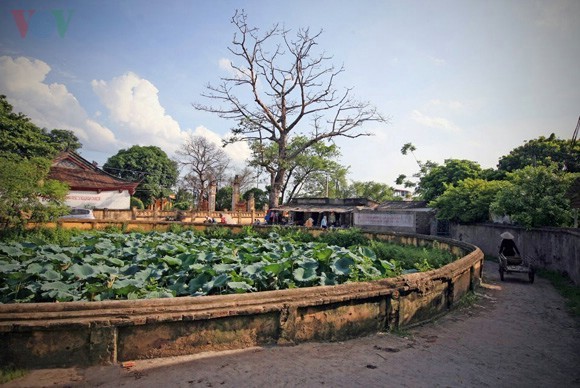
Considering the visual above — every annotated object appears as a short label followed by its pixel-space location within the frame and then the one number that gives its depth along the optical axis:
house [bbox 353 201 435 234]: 21.22
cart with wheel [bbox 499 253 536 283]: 9.90
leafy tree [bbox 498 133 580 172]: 24.30
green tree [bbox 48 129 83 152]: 51.27
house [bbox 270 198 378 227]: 29.56
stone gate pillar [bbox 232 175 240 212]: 34.53
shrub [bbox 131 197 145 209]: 38.12
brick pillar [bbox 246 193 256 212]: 34.66
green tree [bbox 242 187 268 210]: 45.91
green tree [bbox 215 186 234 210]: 44.47
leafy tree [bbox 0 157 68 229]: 11.77
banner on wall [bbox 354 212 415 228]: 21.20
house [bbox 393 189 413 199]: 88.89
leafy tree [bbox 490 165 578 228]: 12.19
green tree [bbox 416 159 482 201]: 27.67
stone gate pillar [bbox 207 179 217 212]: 33.26
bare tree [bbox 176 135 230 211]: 45.16
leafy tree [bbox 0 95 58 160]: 23.31
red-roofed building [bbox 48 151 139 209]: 27.97
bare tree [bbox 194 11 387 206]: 26.69
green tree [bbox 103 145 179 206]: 43.88
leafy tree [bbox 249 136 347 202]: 41.31
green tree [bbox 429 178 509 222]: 17.45
